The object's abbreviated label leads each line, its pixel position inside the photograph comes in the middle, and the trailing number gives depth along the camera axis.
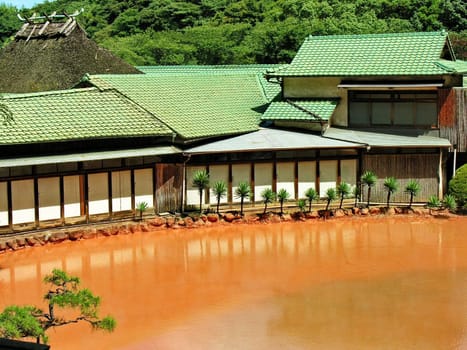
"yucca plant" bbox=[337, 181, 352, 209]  22.20
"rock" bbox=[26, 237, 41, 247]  19.31
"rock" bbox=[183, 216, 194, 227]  21.31
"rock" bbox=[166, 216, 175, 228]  21.19
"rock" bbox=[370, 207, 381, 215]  22.44
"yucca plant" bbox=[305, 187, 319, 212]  21.92
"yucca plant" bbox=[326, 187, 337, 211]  22.02
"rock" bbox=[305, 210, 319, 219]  22.08
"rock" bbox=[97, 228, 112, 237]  20.34
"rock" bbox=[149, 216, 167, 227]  21.06
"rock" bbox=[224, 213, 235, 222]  21.75
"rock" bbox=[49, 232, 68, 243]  19.64
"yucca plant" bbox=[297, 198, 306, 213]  21.99
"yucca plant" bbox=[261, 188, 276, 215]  21.83
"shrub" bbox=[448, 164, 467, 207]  22.31
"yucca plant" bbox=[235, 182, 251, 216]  21.69
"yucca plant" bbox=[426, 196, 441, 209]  22.20
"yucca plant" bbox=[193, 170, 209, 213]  21.55
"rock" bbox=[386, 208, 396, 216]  22.41
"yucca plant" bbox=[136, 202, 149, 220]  20.97
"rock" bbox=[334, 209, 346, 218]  22.25
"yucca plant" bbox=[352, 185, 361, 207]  22.62
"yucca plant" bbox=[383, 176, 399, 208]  22.17
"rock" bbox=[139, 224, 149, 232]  20.84
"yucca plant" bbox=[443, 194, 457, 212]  22.08
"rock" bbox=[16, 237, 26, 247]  19.19
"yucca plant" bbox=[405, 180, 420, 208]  22.30
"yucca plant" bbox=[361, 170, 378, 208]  22.16
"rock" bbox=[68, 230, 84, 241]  19.88
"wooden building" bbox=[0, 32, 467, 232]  19.91
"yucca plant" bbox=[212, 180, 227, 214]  21.61
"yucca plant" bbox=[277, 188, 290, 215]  21.91
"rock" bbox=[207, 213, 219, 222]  21.64
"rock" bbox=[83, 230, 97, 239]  20.11
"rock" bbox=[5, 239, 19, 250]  19.02
